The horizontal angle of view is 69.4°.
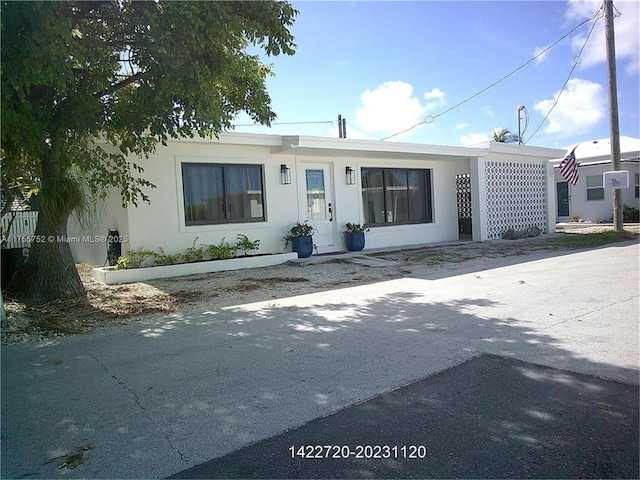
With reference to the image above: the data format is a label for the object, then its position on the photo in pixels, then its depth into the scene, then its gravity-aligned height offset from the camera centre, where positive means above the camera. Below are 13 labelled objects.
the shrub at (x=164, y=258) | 10.20 -0.59
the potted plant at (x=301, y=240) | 11.96 -0.35
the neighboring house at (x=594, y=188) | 21.83 +1.32
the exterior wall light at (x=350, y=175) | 13.39 +1.42
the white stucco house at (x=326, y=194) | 10.64 +0.88
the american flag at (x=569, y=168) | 17.52 +1.78
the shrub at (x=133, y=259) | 9.70 -0.56
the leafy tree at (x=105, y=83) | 4.87 +1.97
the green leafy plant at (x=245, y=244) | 11.21 -0.38
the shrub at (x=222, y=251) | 10.76 -0.51
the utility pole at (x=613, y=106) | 14.84 +3.54
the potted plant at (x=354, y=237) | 13.16 -0.37
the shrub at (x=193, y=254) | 10.57 -0.54
